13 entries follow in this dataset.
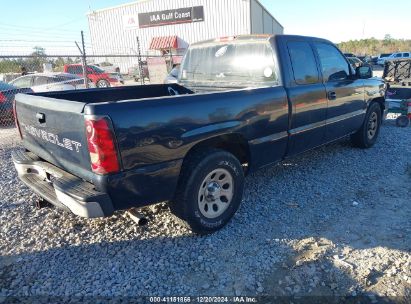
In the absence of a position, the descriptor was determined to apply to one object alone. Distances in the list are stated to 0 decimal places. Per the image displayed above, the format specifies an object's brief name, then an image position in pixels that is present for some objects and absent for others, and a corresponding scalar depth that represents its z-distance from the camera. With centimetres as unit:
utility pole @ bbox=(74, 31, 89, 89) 903
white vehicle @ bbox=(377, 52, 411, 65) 3288
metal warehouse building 2864
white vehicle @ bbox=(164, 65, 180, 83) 871
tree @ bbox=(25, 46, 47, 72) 1648
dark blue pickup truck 252
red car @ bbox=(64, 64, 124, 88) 1724
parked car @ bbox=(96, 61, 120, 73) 2345
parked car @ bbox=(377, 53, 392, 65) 3536
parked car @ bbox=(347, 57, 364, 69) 2193
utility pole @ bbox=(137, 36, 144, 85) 1335
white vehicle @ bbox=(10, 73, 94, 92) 1225
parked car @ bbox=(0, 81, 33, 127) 926
